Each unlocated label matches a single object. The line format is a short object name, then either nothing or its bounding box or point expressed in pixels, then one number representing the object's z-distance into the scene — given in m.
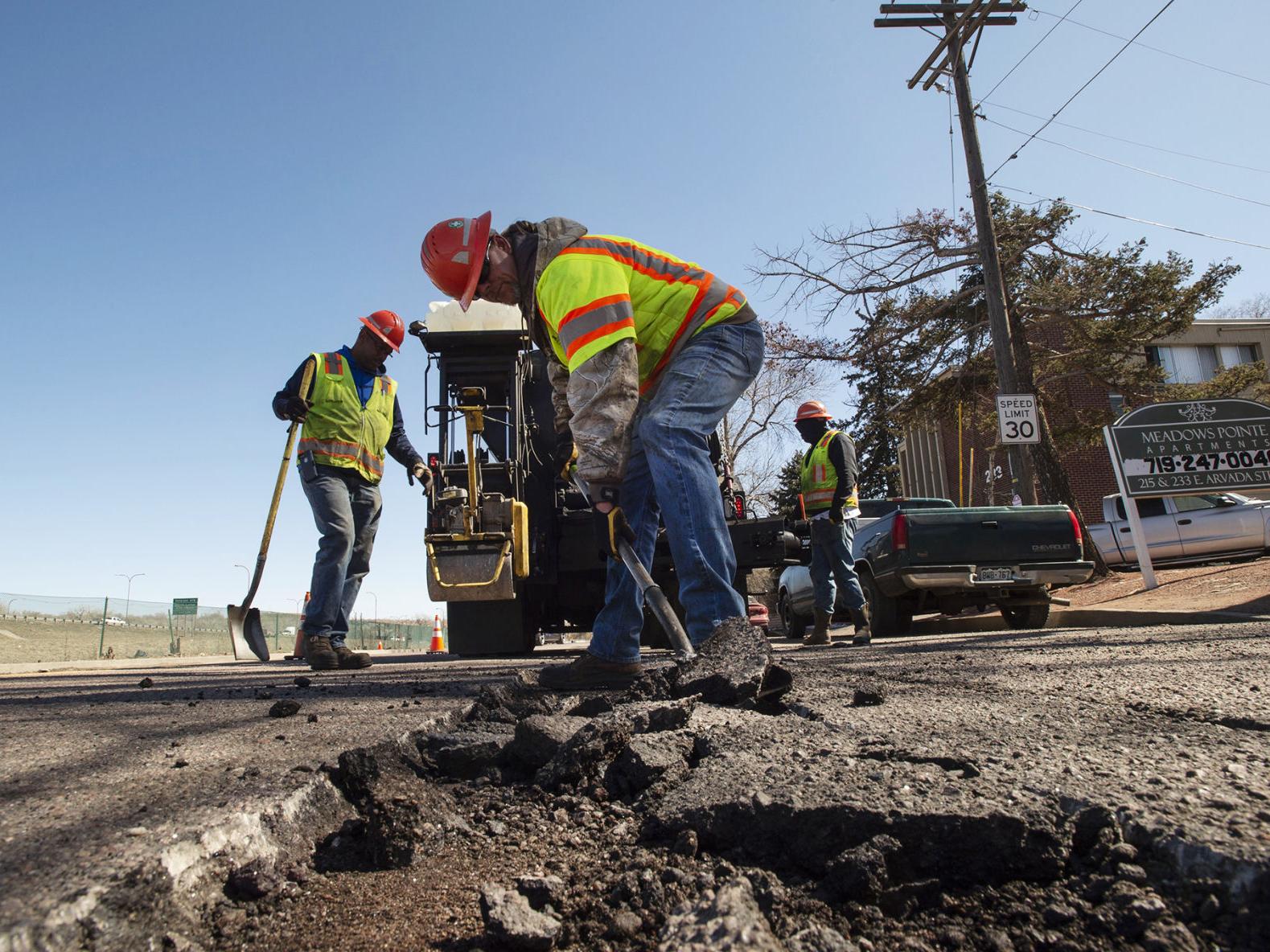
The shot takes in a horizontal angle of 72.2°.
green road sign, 29.03
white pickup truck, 15.02
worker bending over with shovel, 3.01
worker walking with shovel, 5.36
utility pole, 12.98
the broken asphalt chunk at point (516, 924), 1.16
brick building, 28.30
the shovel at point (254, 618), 6.28
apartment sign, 9.98
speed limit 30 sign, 11.98
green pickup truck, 7.91
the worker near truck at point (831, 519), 7.07
